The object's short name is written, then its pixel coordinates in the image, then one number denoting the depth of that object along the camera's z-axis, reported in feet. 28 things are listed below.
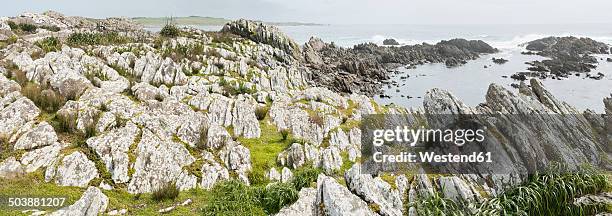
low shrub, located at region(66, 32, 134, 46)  123.54
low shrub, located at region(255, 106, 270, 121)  82.48
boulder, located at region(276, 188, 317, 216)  36.65
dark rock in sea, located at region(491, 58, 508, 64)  331.41
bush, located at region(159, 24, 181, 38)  157.99
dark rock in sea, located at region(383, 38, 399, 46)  504.63
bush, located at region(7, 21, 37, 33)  154.51
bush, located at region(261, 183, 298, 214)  40.88
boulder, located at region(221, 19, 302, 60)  179.63
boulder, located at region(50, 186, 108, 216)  37.27
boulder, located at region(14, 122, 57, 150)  52.44
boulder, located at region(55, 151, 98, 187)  48.58
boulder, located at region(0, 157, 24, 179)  47.14
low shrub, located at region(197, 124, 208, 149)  62.90
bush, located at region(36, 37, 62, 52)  102.91
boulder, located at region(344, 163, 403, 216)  36.47
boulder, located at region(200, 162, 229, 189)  54.85
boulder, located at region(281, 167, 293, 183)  60.02
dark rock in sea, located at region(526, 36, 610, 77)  268.82
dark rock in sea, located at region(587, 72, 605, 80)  241.96
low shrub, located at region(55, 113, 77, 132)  57.67
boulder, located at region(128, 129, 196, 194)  51.46
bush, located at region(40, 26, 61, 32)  163.78
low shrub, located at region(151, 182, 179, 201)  48.39
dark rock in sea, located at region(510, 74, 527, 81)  241.65
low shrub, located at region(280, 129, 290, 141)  73.72
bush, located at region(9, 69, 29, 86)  74.49
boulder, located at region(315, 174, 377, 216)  33.80
